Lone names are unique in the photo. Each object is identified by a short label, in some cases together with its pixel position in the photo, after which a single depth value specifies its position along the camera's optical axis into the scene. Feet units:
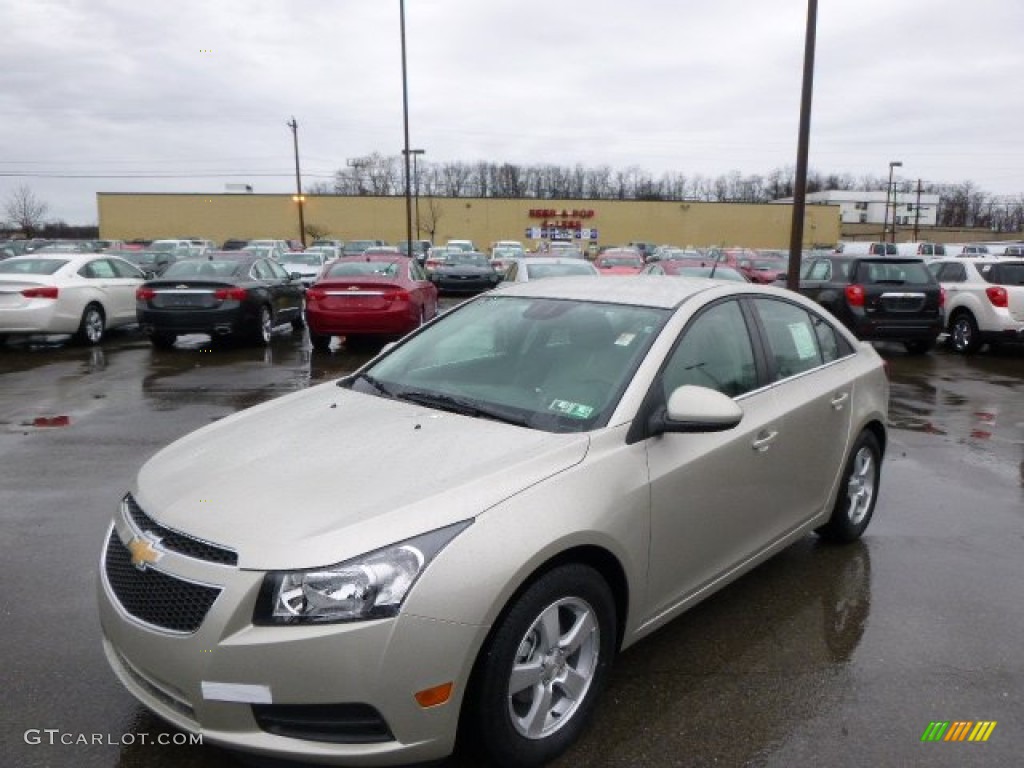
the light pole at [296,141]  156.41
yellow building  231.09
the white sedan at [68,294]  40.27
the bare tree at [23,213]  263.08
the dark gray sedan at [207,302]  41.47
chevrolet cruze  7.72
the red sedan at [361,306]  41.70
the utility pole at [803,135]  41.04
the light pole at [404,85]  91.09
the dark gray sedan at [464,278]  81.92
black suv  43.47
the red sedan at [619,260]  91.94
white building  366.63
